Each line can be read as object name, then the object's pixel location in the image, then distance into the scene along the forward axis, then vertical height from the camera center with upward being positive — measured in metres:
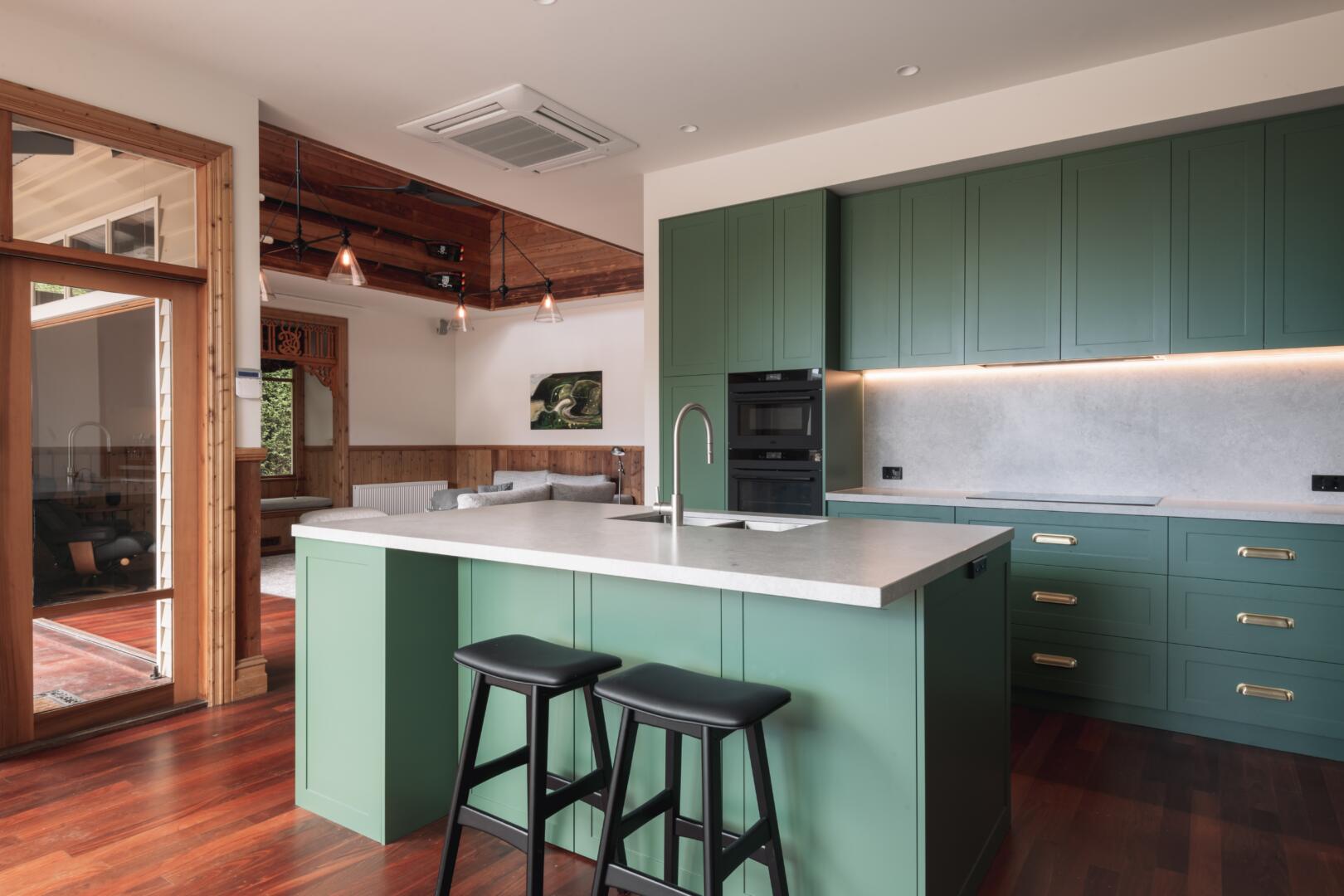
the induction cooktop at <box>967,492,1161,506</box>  3.38 -0.26
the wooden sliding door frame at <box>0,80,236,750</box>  3.32 +0.33
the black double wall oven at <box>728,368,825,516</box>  4.06 +0.00
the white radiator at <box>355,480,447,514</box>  8.91 -0.62
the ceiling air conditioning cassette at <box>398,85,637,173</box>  3.59 +1.54
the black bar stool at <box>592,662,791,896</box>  1.54 -0.64
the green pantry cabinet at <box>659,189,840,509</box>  4.07 +0.78
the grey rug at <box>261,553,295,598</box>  6.01 -1.14
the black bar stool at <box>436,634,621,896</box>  1.80 -0.71
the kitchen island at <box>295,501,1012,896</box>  1.67 -0.55
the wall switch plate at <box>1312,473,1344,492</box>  3.21 -0.18
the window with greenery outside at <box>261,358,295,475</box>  9.04 +0.30
